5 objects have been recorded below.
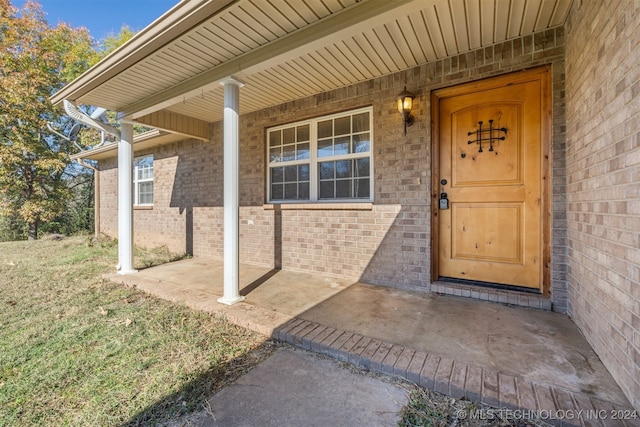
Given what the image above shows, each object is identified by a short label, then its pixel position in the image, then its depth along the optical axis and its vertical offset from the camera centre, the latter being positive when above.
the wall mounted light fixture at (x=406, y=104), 3.21 +1.25
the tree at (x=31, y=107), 8.93 +3.61
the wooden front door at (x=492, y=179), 2.79 +0.35
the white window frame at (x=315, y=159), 3.71 +0.81
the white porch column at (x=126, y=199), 4.33 +0.24
